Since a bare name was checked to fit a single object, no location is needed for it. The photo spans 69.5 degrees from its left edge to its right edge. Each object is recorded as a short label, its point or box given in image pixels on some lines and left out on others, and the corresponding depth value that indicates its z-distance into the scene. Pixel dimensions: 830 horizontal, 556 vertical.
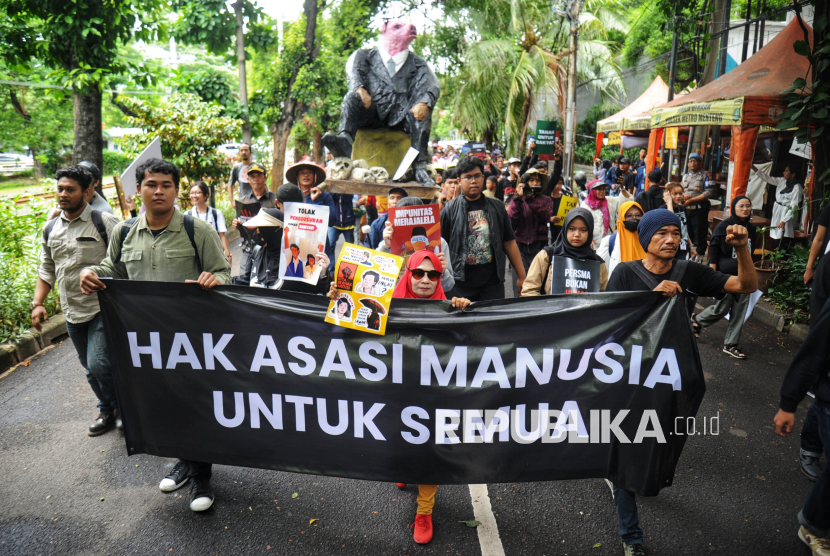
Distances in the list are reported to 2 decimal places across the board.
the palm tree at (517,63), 20.92
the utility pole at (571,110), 12.96
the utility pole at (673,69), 15.21
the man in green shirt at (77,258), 4.22
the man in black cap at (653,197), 9.30
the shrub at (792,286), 7.32
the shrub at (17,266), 6.43
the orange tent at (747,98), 9.27
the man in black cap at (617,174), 15.05
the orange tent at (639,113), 16.25
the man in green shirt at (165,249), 3.61
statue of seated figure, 7.55
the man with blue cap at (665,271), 3.37
